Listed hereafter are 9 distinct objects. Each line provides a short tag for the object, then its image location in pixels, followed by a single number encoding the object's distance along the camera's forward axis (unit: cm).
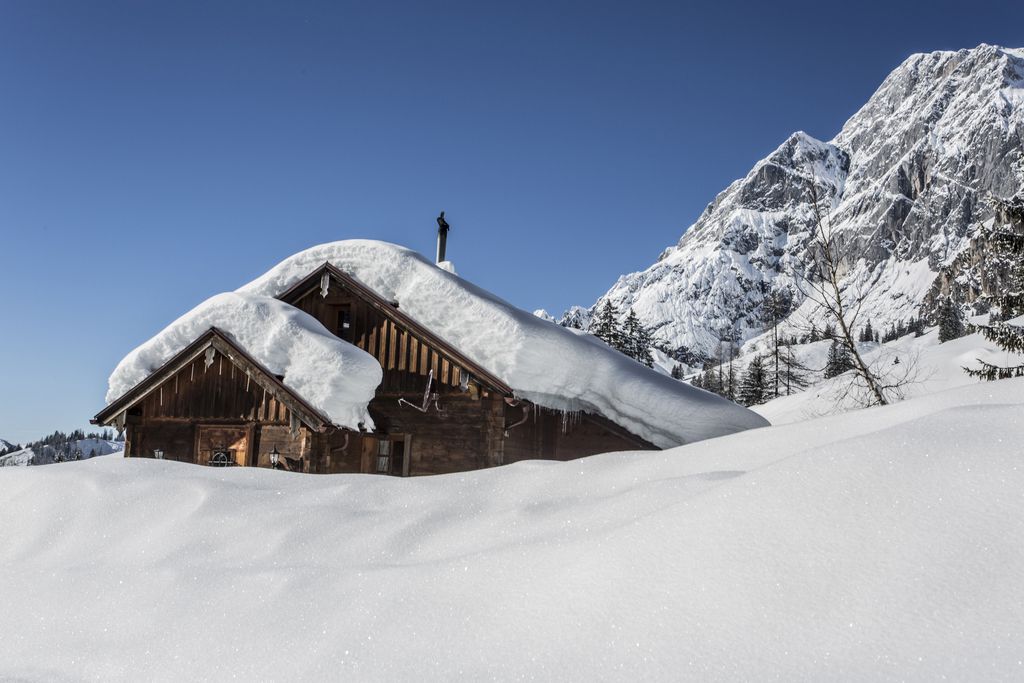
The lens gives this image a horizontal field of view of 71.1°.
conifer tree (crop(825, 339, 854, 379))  5825
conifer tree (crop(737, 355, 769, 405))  4941
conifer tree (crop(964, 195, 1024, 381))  2002
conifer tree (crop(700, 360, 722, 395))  6775
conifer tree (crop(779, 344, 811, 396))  6066
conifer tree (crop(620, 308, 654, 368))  4191
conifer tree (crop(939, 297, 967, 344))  8081
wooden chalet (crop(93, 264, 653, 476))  1319
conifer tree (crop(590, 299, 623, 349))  4084
